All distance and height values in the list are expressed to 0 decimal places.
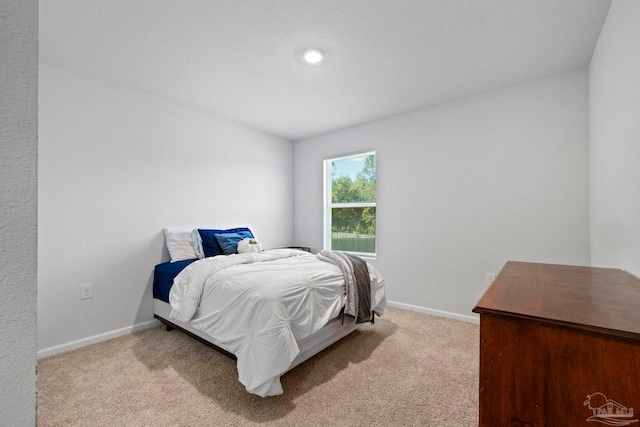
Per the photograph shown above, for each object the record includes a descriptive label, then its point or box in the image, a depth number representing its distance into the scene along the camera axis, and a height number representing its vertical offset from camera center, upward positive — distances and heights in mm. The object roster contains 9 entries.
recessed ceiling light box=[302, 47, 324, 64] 2197 +1283
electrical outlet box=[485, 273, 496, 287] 2869 -656
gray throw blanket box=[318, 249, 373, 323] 2340 -620
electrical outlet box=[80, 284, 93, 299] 2502 -710
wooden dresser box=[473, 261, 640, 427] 733 -420
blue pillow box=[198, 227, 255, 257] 3077 -343
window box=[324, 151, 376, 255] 3879 +148
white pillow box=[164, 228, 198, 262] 2936 -333
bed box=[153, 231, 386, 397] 1669 -680
